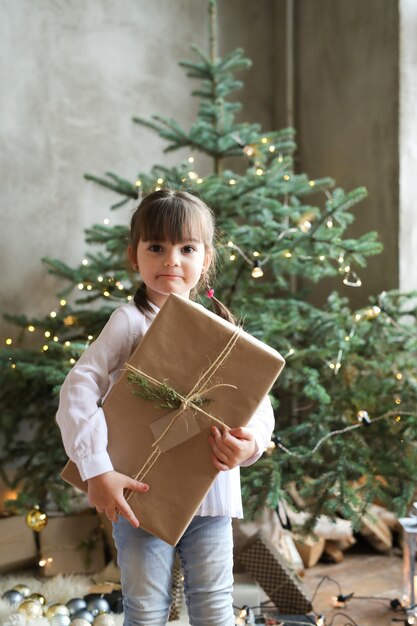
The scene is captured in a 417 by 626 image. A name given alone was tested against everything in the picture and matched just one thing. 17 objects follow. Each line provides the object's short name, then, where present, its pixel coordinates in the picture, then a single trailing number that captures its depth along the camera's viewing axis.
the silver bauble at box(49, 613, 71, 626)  1.90
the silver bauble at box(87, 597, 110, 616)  2.02
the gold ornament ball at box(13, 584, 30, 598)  2.17
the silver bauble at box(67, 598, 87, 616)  2.03
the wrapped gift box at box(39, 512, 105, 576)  2.50
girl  1.26
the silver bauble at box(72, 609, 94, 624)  1.94
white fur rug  2.09
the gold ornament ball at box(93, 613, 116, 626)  1.90
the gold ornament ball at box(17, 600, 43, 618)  1.96
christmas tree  2.28
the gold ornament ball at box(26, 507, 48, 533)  2.32
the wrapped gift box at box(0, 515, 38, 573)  2.50
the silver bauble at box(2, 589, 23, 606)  2.10
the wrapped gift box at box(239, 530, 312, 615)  2.09
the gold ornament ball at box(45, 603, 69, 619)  1.97
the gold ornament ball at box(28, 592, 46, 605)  2.07
